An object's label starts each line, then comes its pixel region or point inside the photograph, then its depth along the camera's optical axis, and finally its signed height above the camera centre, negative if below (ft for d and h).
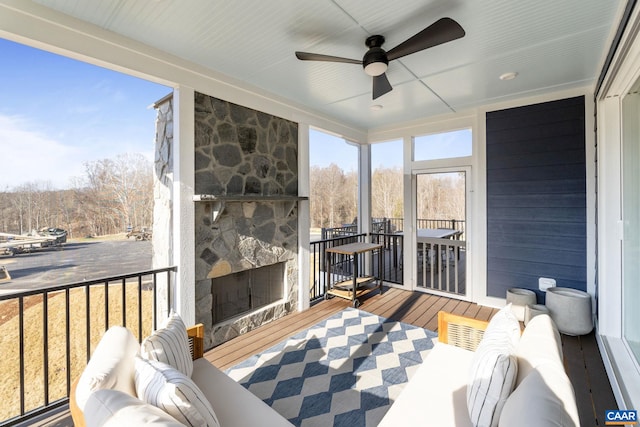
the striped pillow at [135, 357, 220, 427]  3.48 -2.27
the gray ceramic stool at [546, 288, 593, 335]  9.95 -3.57
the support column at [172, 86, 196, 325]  8.69 +0.26
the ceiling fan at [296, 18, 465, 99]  6.02 +3.90
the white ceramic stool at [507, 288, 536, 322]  11.29 -3.53
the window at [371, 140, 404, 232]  16.25 +1.57
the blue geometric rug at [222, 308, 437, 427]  6.70 -4.49
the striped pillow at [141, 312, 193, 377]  4.62 -2.23
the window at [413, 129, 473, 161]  14.01 +3.46
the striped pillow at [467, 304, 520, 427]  3.95 -2.41
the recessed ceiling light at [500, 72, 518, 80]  9.86 +4.77
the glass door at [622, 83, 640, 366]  7.82 -0.29
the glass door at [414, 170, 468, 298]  14.30 -0.99
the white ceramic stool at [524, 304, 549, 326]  10.53 -3.67
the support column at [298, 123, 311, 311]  12.73 -0.33
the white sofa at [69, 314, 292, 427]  2.99 -2.21
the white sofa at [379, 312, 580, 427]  3.04 -2.64
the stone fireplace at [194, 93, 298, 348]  9.38 -0.12
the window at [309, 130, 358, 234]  14.51 +1.82
